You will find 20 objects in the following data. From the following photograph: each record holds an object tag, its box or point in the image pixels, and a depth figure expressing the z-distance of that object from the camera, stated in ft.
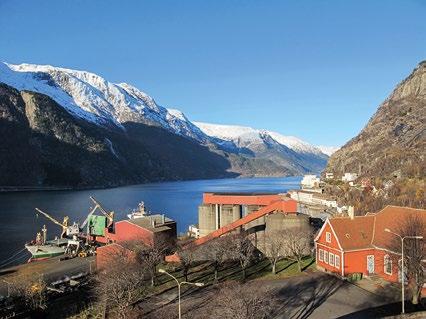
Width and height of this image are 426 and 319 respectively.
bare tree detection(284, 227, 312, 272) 197.98
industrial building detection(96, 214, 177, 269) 215.92
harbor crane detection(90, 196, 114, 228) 346.74
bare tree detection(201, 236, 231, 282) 190.44
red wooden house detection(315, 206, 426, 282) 169.17
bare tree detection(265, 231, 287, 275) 187.73
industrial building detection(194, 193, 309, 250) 229.66
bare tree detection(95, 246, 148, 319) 149.69
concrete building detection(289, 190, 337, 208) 513.86
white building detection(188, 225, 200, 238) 310.72
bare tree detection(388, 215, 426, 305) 143.32
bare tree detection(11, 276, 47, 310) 170.91
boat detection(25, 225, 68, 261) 299.99
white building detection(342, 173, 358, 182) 614.75
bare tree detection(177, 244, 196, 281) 188.37
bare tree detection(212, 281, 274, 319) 117.19
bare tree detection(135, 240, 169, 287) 183.73
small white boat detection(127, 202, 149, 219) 375.86
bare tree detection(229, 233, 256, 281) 194.94
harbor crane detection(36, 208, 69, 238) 355.36
